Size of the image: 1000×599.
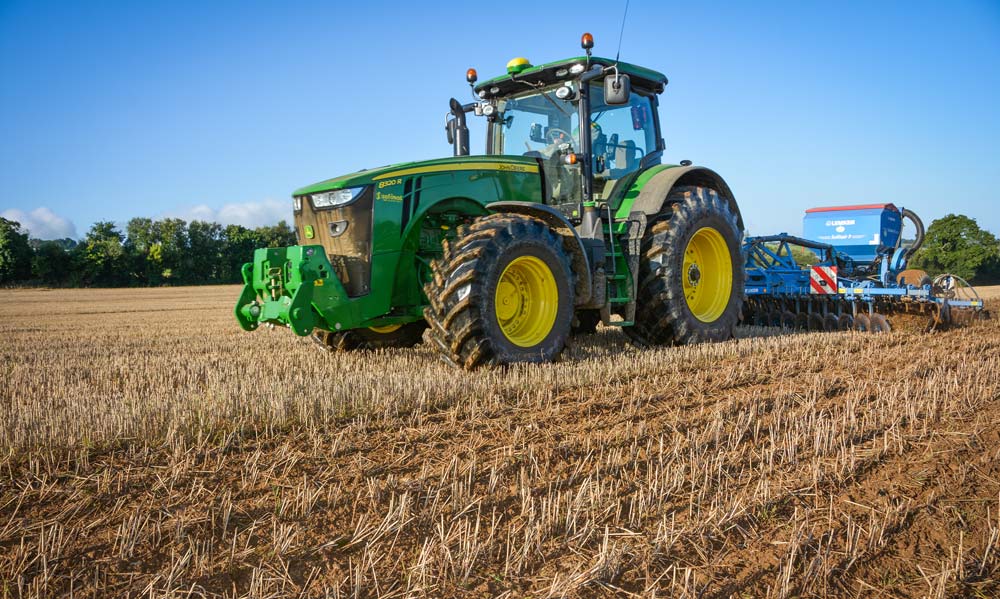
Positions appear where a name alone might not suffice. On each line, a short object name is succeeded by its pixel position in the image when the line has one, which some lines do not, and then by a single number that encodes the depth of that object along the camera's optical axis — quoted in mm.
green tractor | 5418
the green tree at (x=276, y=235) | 46531
